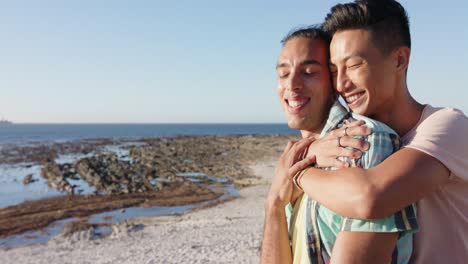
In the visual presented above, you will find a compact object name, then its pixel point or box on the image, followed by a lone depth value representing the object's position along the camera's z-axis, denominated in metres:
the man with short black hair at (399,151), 1.74
